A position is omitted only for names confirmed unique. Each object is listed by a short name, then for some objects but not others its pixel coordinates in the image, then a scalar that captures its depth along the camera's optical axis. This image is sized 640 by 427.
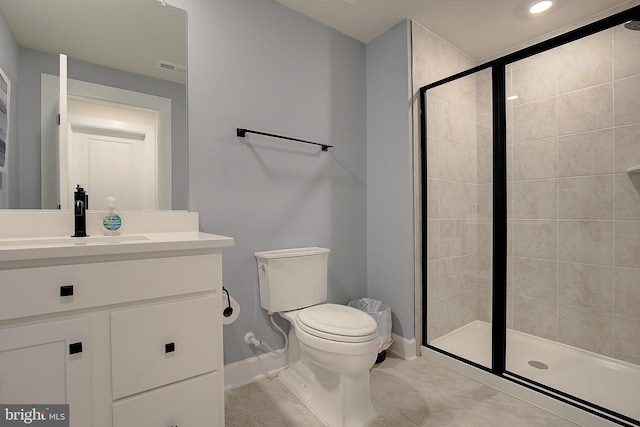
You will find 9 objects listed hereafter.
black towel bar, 1.74
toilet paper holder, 1.55
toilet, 1.38
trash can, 2.01
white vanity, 0.85
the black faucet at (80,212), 1.28
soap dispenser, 1.33
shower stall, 1.75
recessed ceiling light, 1.93
